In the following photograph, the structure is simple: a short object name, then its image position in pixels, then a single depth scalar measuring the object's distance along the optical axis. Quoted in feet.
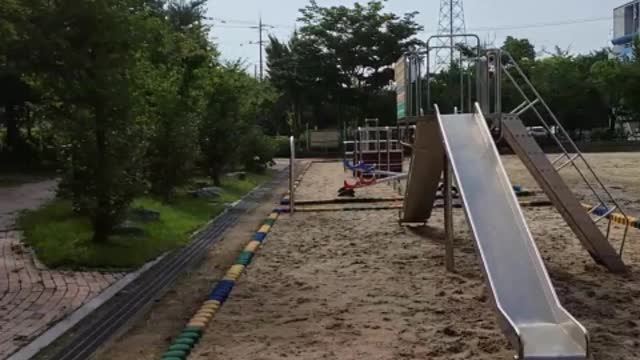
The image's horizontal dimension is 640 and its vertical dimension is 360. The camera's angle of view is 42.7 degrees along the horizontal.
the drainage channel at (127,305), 20.76
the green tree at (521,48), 217.56
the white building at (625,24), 274.36
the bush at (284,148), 168.45
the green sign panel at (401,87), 39.51
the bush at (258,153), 100.97
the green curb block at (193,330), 21.61
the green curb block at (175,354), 19.24
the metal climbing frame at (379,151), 87.86
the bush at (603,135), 188.85
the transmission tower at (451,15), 212.66
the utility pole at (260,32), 233.19
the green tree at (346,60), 172.14
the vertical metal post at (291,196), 54.80
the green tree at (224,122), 71.97
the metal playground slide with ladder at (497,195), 19.07
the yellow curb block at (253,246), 37.09
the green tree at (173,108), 51.39
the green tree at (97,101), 32.55
